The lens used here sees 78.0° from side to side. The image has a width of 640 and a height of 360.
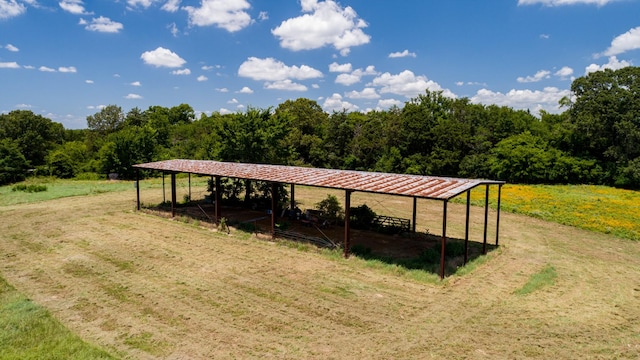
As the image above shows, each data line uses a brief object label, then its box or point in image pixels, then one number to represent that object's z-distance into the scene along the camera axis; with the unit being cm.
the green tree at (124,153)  4412
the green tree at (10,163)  4203
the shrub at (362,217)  1850
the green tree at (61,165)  4753
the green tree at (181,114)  8421
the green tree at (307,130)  4728
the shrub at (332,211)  1978
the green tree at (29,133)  4964
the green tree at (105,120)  6412
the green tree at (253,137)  3111
